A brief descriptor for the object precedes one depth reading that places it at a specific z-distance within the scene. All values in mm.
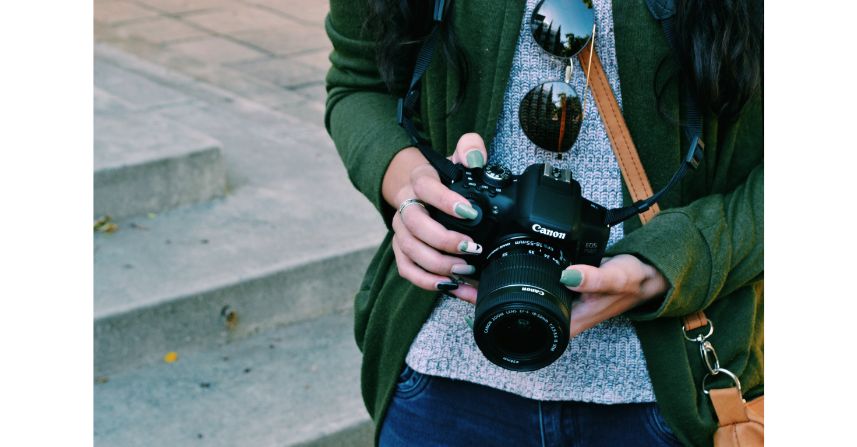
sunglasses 1380
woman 1345
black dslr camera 1206
